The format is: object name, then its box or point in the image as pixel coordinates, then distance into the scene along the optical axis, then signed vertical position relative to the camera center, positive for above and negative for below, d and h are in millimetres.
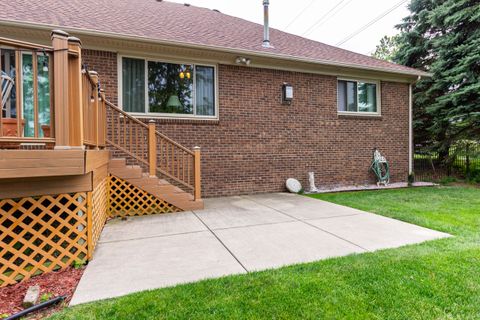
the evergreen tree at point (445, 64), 9375 +3253
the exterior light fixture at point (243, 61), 7000 +2399
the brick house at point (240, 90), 6203 +1768
